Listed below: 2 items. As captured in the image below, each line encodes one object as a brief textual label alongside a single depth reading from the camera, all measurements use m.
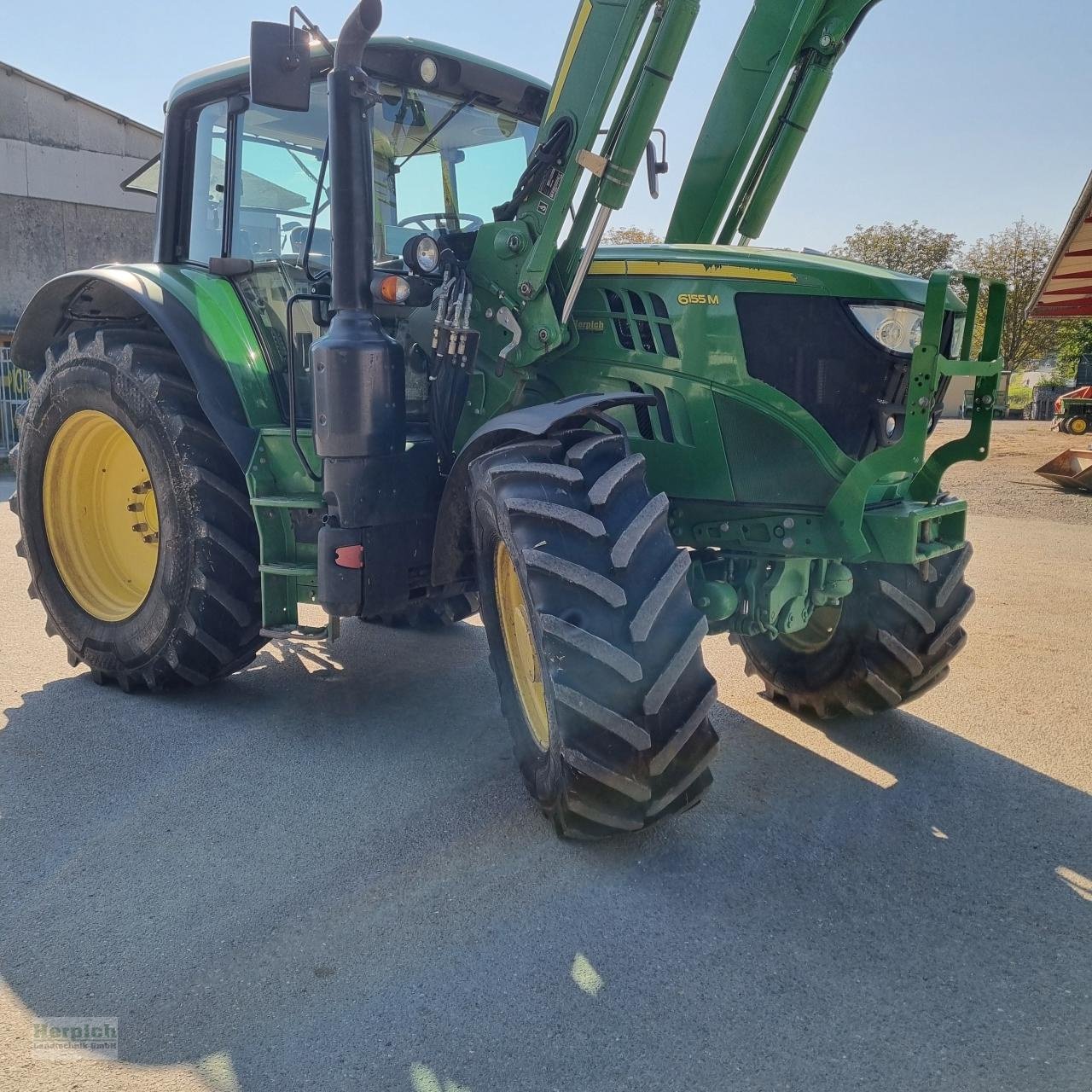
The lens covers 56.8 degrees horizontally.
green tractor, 2.80
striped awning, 13.57
